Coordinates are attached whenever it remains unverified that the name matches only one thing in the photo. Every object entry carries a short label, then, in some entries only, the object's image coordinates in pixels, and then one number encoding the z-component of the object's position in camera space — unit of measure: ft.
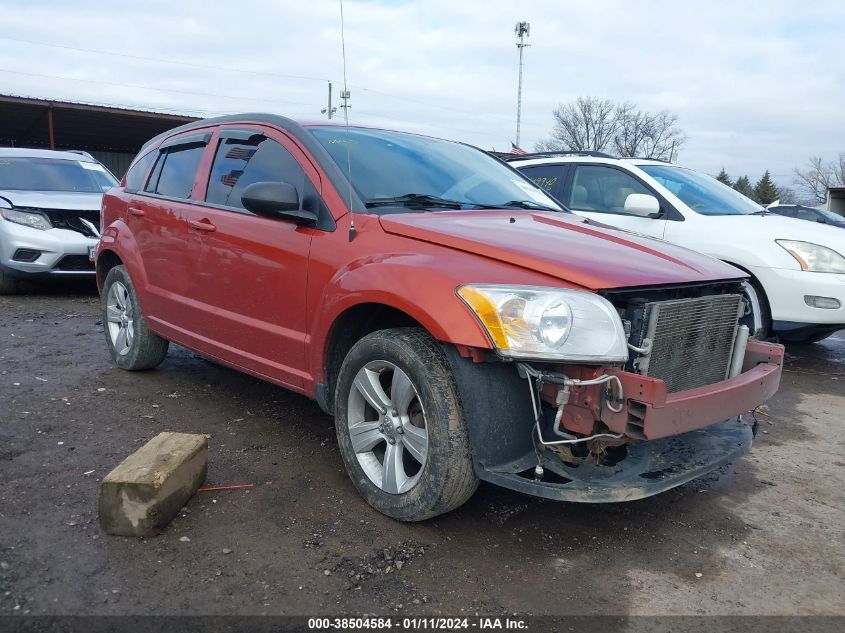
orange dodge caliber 8.23
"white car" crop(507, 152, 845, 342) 17.46
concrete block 8.82
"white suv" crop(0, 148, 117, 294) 25.76
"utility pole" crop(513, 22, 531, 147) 140.05
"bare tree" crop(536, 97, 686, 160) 193.16
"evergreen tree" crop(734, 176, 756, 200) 203.04
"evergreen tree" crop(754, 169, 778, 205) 186.54
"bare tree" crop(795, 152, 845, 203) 229.25
